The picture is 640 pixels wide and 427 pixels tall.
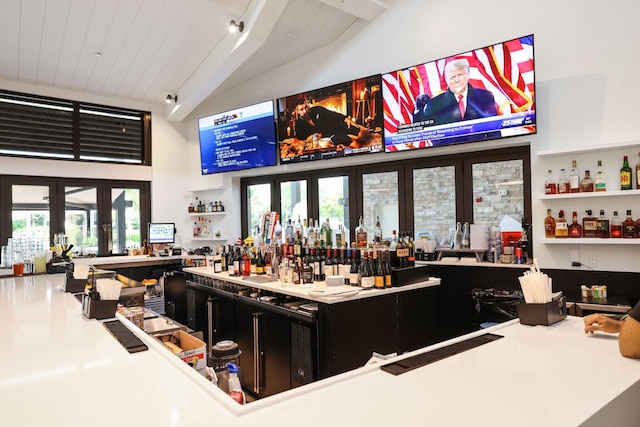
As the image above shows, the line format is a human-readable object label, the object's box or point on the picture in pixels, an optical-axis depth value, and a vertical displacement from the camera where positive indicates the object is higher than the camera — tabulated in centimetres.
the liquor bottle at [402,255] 303 -29
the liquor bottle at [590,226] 337 -11
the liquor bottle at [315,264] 324 -38
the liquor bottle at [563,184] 351 +25
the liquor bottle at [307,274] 315 -44
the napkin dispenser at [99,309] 205 -44
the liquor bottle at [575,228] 342 -13
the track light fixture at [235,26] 435 +209
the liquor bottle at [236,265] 370 -42
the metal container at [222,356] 187 -64
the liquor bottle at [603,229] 332 -14
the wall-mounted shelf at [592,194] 316 +15
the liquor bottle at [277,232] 378 -14
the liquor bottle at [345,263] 305 -36
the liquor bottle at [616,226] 325 -11
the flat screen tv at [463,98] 351 +112
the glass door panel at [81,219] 640 +5
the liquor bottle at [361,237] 331 -18
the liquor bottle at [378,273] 288 -41
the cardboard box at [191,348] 170 -59
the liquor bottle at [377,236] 308 -15
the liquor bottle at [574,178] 346 +30
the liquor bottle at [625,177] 321 +28
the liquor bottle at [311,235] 371 -17
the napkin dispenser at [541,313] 174 -43
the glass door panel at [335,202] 542 +21
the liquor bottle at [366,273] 286 -41
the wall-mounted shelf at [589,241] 315 -23
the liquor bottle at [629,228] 317 -13
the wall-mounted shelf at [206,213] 677 +11
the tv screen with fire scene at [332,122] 457 +117
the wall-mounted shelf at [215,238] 682 -32
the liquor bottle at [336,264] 317 -37
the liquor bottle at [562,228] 347 -13
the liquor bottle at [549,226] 359 -11
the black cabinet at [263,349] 287 -99
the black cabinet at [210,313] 358 -89
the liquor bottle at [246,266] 358 -43
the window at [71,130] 589 +145
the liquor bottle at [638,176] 319 +28
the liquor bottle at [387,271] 290 -39
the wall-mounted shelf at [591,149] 315 +52
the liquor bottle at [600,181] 335 +26
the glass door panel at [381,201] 492 +19
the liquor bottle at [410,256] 312 -31
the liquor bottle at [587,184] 341 +24
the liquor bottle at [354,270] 296 -39
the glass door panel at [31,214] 593 +14
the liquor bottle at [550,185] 358 +26
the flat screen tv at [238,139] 566 +119
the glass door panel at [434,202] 443 +15
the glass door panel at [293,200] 596 +27
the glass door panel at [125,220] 682 +2
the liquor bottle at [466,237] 420 -23
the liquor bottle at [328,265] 319 -38
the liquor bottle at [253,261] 371 -39
